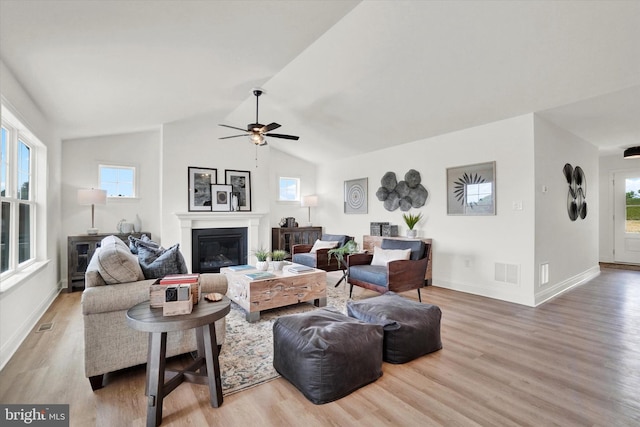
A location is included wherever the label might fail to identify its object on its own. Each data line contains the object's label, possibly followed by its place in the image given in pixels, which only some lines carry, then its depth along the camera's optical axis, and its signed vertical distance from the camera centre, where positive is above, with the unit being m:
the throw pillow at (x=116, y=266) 2.15 -0.37
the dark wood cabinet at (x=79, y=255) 4.56 -0.62
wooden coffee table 3.30 -0.87
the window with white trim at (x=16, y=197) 2.79 +0.18
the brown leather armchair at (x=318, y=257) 5.21 -0.77
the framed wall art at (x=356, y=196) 6.38 +0.36
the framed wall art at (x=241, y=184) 6.07 +0.58
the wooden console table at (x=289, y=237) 6.77 -0.53
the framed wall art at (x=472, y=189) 4.34 +0.34
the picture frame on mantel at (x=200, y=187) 5.66 +0.50
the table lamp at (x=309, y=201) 7.11 +0.28
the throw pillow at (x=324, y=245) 5.54 -0.58
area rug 2.19 -1.17
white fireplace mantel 5.46 -0.17
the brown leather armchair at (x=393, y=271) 3.77 -0.75
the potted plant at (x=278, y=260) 3.94 -0.62
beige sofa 2.01 -0.67
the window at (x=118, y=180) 5.26 +0.58
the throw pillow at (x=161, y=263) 2.42 -0.40
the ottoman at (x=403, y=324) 2.42 -0.90
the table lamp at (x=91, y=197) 4.64 +0.26
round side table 1.68 -0.78
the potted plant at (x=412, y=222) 5.19 -0.16
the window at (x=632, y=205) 6.63 +0.14
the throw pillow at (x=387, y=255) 4.05 -0.57
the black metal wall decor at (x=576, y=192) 4.73 +0.32
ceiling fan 3.99 +1.07
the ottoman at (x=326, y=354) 1.93 -0.93
